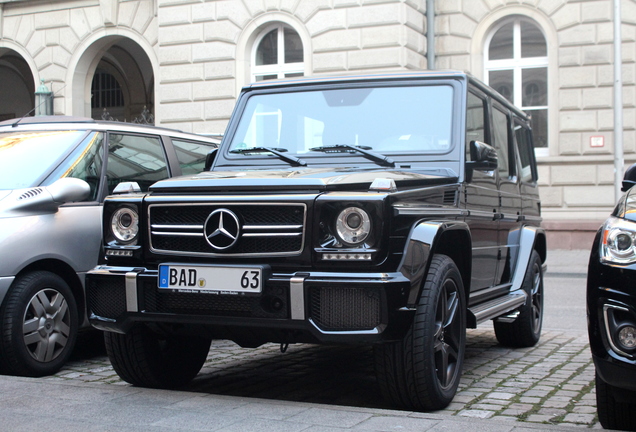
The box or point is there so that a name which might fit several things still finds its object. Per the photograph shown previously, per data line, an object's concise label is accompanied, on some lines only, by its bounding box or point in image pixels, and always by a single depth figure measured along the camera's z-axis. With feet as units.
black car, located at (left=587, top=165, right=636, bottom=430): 11.87
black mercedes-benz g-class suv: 13.50
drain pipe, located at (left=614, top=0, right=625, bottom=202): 55.01
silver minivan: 17.69
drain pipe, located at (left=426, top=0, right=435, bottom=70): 62.75
